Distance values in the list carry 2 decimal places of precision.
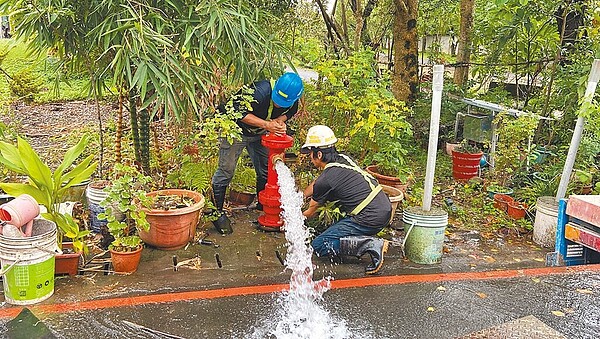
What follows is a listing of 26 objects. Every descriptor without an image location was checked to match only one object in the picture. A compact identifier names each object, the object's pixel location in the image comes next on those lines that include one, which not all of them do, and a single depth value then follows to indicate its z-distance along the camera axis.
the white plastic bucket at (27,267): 3.49
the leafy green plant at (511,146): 5.84
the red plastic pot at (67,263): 3.95
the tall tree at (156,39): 3.89
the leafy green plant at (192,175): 5.09
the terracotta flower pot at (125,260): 4.05
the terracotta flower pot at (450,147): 8.32
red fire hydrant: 4.98
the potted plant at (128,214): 4.02
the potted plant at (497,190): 6.12
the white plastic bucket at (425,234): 4.49
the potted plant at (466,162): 7.13
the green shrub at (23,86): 8.29
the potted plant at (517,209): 5.71
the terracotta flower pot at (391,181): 5.63
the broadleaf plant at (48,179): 3.82
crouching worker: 4.42
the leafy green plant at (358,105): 5.30
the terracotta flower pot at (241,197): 5.77
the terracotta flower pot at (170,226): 4.39
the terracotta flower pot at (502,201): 5.92
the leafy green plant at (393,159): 5.55
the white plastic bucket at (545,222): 5.03
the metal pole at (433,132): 4.24
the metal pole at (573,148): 4.85
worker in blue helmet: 4.88
